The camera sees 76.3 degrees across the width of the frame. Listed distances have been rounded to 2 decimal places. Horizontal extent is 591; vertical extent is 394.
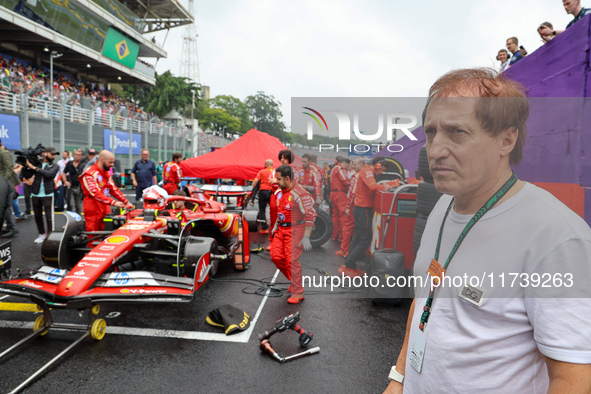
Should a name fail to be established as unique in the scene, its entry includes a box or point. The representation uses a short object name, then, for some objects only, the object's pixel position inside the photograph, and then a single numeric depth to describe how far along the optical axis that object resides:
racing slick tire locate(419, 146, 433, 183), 2.92
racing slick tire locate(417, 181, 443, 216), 3.39
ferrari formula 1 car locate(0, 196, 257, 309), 3.48
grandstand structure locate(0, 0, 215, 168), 14.88
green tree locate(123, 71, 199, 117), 47.28
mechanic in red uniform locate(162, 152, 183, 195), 9.84
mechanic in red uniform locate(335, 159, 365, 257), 4.13
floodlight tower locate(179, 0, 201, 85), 85.31
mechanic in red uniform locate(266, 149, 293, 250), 5.91
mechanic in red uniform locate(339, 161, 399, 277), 3.51
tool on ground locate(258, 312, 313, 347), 3.31
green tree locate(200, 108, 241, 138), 64.81
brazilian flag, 33.04
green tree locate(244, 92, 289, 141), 56.41
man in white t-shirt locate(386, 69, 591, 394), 0.81
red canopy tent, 10.41
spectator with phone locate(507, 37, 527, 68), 5.79
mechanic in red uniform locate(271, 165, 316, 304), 4.47
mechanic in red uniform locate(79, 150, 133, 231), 5.79
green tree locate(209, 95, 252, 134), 71.81
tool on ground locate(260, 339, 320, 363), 3.25
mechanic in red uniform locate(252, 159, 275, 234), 8.99
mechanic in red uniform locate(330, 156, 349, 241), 6.07
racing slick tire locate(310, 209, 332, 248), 6.56
